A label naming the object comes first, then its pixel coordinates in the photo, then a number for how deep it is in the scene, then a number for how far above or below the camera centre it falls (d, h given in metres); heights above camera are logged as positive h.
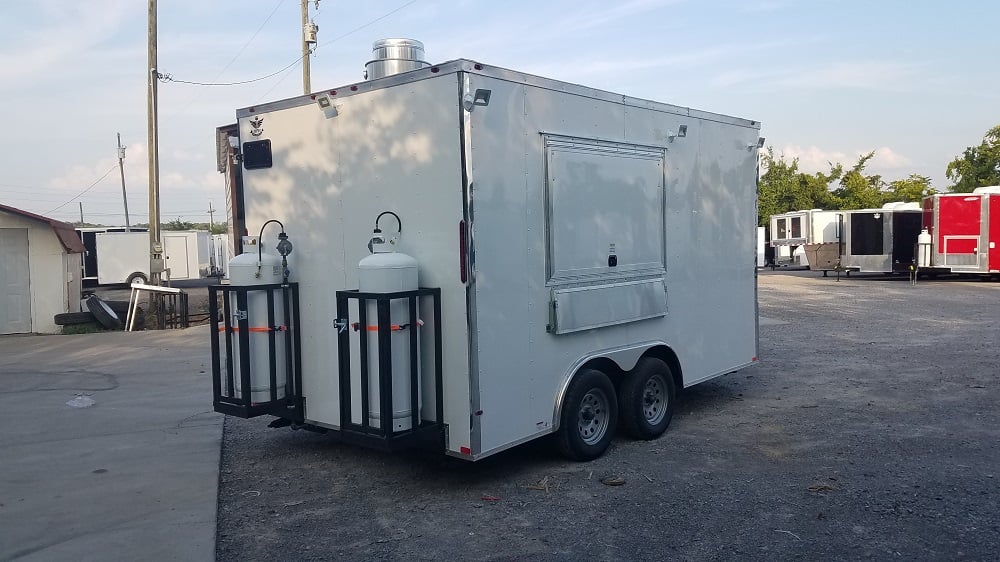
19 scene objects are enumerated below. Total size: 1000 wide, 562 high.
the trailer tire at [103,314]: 16.30 -1.15
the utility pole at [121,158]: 45.85 +5.89
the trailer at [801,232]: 30.22 +0.37
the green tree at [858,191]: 43.53 +2.74
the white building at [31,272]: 15.98 -0.24
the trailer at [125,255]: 31.06 +0.14
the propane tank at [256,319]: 5.86 -0.48
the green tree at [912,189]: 43.34 +2.81
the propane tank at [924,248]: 24.20 -0.30
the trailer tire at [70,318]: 16.19 -1.22
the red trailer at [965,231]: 22.53 +0.20
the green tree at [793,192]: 45.12 +2.91
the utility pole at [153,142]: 19.00 +2.84
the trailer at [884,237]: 25.58 +0.09
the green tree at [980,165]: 38.91 +3.65
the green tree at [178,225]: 82.61 +3.47
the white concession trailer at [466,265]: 5.14 -0.11
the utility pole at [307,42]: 19.58 +5.35
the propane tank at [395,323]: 5.09 -0.47
